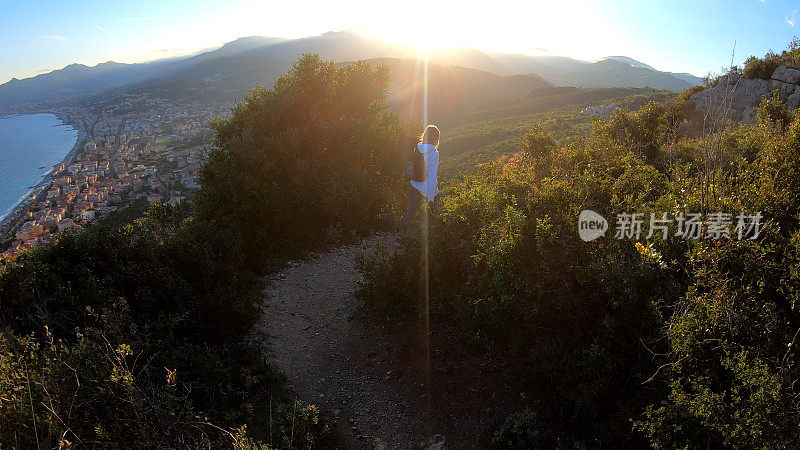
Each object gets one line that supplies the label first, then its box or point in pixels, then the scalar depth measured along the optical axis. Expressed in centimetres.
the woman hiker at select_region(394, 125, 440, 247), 694
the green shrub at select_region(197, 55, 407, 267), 800
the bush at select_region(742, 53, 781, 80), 1558
